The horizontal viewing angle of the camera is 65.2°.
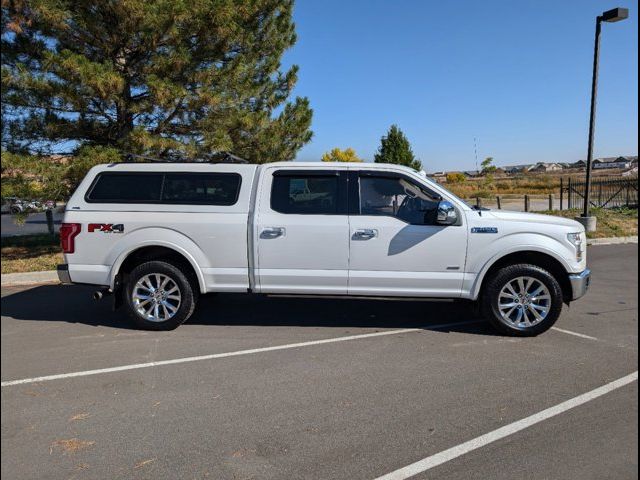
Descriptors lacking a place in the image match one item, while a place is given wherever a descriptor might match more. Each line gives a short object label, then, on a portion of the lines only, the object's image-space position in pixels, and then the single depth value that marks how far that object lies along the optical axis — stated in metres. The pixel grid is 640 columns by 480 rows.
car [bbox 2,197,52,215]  9.68
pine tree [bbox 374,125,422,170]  26.52
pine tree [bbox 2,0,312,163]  9.32
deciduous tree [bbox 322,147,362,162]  33.29
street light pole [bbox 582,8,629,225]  13.20
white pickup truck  5.42
